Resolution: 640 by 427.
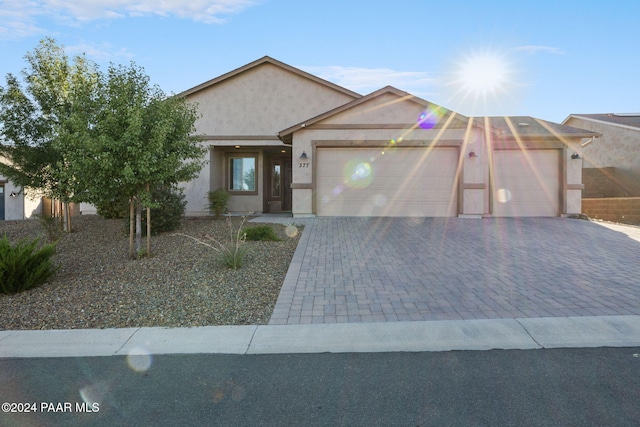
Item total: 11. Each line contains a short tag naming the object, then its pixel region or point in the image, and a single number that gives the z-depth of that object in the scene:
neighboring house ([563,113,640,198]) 20.98
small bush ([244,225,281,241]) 10.56
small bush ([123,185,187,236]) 11.40
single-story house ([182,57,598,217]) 14.71
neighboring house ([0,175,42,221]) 23.48
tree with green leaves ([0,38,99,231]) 10.95
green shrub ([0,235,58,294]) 6.64
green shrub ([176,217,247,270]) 7.66
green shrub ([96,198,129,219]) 13.23
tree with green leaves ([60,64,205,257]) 7.77
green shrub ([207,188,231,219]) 16.34
